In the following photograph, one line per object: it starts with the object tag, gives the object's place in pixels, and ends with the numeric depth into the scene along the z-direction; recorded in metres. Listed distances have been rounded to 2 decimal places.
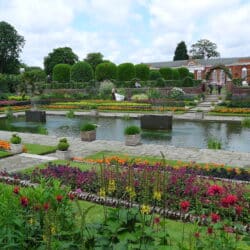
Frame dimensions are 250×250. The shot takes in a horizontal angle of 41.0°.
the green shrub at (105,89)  33.25
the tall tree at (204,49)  82.25
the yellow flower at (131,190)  3.55
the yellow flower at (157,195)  3.37
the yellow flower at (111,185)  3.87
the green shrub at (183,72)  49.41
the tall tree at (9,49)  52.00
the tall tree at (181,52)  71.56
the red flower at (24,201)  3.17
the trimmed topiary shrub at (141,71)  41.47
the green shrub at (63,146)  10.46
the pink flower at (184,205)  2.76
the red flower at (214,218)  2.73
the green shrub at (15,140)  10.56
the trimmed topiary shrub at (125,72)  39.84
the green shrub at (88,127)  13.13
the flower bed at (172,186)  4.92
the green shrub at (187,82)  38.12
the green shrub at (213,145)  11.55
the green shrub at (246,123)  17.28
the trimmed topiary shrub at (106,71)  39.44
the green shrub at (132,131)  12.09
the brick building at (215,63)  51.38
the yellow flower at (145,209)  3.21
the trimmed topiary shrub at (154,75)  42.75
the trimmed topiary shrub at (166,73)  44.97
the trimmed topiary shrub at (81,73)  39.03
